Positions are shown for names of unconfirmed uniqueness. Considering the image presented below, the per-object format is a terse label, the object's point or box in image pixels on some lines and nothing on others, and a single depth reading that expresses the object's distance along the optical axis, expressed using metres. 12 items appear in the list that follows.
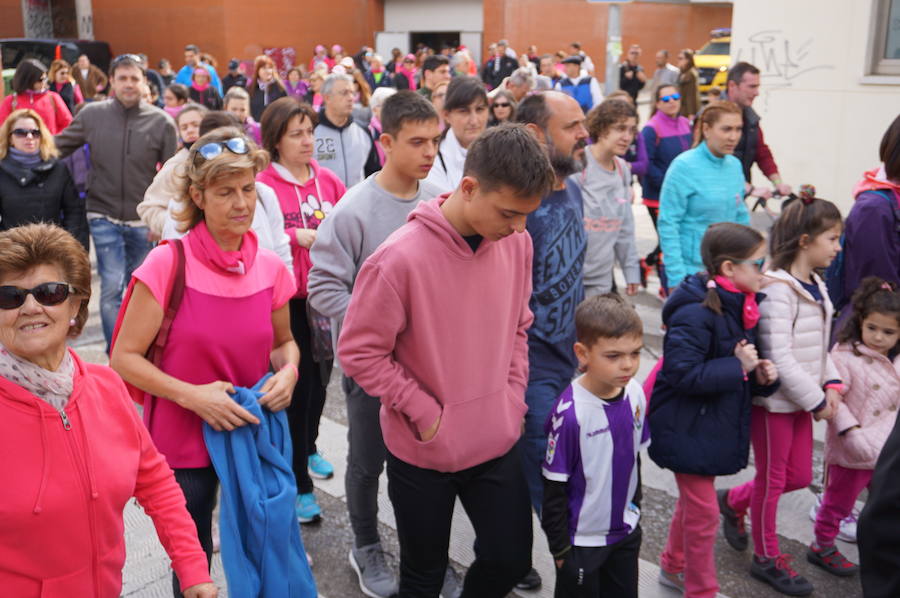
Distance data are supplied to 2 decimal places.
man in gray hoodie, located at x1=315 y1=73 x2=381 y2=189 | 6.61
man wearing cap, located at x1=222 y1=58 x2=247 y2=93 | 18.95
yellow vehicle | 24.83
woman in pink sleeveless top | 3.02
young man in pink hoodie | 2.82
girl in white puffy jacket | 3.92
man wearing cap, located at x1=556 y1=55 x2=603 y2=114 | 15.93
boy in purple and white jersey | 3.19
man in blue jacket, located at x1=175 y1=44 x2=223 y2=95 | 19.20
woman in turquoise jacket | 5.74
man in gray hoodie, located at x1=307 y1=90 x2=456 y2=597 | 3.66
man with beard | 3.90
